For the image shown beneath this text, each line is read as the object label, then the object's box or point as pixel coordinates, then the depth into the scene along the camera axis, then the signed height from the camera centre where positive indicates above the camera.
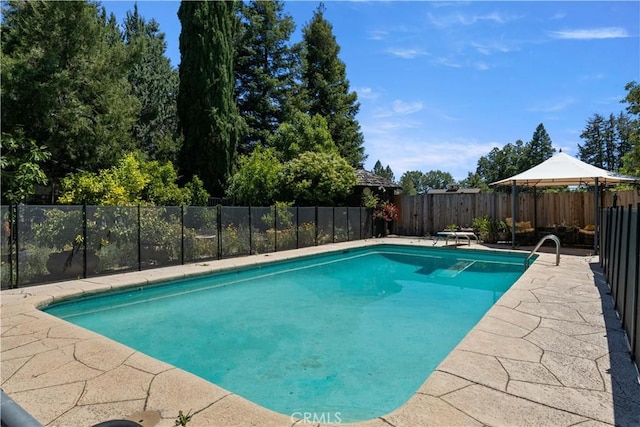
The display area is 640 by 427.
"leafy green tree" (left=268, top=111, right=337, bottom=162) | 18.20 +3.41
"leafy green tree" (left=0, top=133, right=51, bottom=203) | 9.17 +0.91
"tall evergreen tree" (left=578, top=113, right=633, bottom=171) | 39.31 +6.93
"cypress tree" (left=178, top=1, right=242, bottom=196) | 17.41 +5.27
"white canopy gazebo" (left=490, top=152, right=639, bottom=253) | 10.34 +0.86
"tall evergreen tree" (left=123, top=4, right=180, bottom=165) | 18.33 +5.66
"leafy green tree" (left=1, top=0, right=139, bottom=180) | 10.69 +3.71
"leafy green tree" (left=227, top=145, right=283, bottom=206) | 14.59 +0.94
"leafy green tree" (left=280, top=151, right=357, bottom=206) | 14.17 +0.96
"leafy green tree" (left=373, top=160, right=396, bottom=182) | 82.31 +8.36
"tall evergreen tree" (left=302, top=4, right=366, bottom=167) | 25.22 +8.46
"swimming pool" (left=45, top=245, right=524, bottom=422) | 3.73 -1.76
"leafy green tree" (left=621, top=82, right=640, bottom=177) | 11.40 +2.95
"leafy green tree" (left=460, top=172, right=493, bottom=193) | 45.53 +3.51
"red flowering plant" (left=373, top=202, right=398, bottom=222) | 15.73 -0.24
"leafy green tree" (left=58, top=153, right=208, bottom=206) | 8.43 +0.49
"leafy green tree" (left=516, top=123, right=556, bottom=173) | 41.72 +6.39
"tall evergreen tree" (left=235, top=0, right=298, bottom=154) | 22.62 +8.34
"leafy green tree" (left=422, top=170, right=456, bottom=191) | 91.75 +6.66
